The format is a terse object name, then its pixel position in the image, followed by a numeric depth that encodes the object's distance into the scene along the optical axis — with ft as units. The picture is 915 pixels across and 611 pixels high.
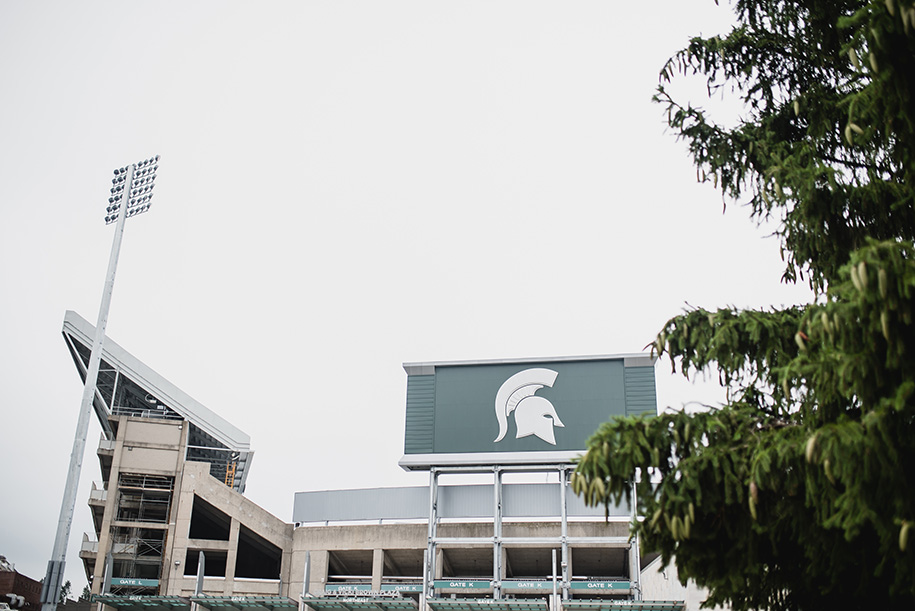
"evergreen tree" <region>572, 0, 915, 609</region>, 23.36
